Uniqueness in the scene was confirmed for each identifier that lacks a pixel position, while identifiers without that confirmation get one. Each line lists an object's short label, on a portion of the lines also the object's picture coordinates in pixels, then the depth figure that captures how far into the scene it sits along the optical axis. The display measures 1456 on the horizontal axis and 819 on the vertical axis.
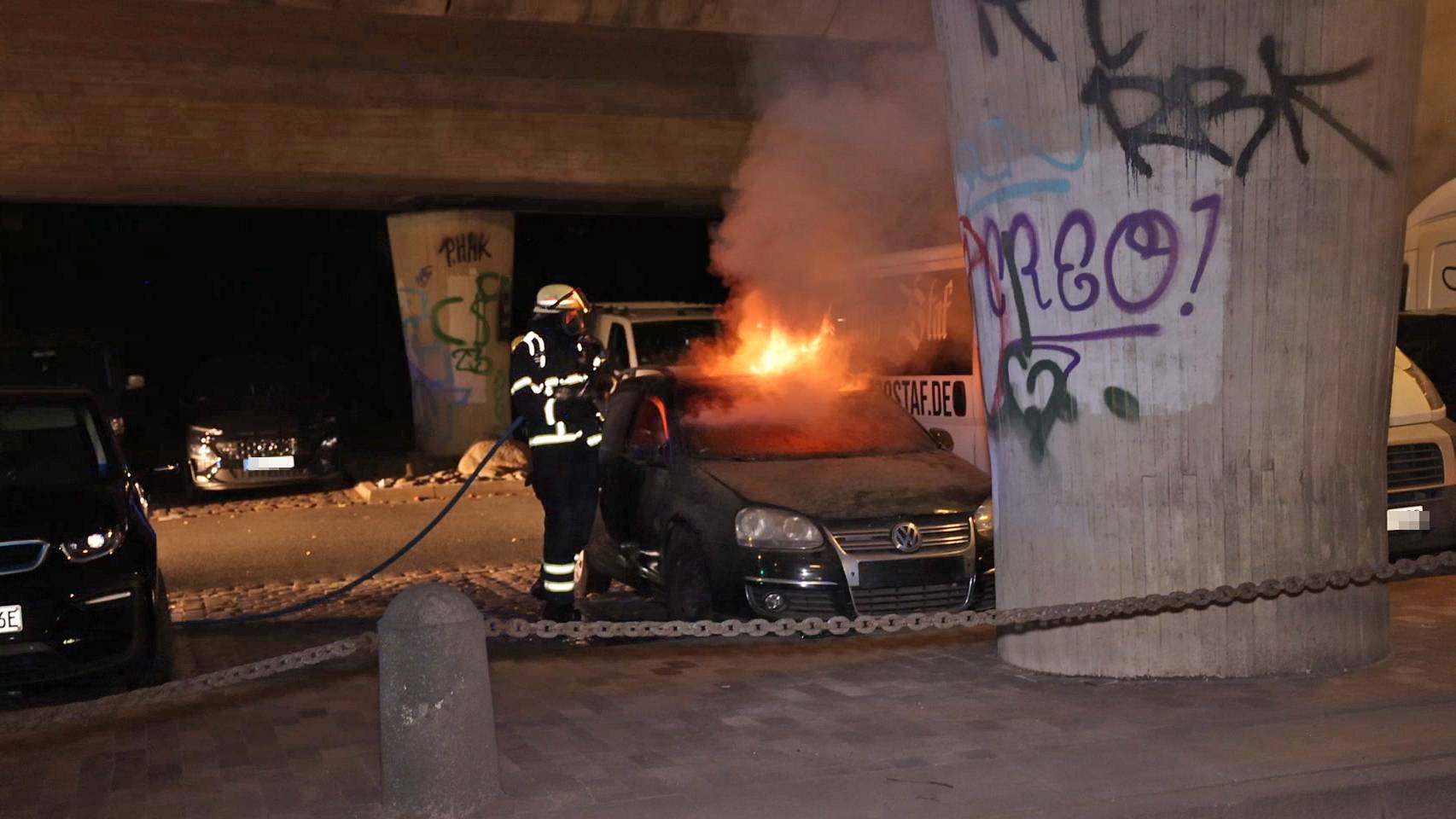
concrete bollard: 4.79
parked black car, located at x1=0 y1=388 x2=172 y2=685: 6.71
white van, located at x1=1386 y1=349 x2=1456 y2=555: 9.18
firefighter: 8.55
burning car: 7.65
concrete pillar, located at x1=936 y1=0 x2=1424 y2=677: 5.86
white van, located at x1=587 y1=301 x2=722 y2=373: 15.73
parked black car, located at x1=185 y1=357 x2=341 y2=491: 16.81
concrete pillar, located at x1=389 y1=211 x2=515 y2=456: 21.33
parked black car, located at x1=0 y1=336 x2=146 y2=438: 16.86
